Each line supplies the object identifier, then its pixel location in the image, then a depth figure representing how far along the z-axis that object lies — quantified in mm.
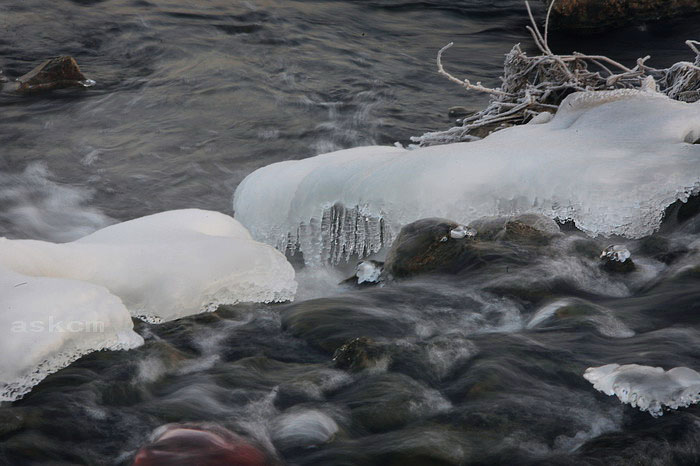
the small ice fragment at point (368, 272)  8891
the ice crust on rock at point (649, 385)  5691
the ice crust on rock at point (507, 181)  8703
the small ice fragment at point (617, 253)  8156
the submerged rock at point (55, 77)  18859
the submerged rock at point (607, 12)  22453
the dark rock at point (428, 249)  8492
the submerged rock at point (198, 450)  5070
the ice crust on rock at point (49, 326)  6191
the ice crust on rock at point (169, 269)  7562
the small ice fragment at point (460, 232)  8656
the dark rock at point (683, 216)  8711
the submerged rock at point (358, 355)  6555
